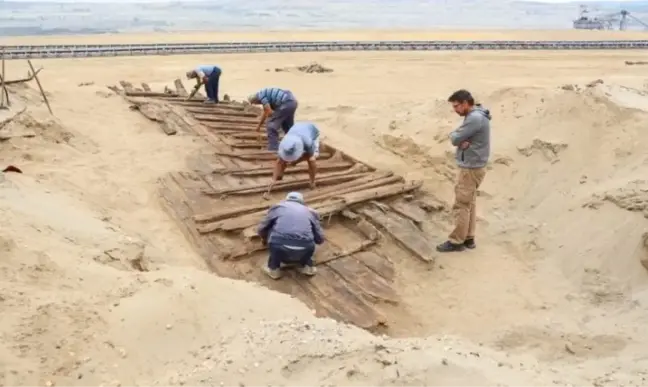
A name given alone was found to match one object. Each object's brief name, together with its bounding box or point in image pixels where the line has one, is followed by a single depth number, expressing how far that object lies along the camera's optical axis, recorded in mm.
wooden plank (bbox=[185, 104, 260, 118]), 11828
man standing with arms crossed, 6805
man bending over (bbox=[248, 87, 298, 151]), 9484
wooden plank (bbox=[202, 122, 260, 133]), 10641
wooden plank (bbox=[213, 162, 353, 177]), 8734
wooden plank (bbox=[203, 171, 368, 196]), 7992
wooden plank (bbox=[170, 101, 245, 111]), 12395
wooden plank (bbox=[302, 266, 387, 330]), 5680
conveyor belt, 24469
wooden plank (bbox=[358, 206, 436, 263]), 7078
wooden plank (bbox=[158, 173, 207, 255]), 6891
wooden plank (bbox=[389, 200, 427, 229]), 7797
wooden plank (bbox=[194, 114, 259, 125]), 11383
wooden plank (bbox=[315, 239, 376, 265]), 6625
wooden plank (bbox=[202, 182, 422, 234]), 7027
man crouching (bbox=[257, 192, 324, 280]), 6055
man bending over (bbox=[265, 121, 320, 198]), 7668
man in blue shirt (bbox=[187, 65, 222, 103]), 12391
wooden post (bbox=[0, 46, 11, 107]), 10025
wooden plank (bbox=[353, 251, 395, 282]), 6605
